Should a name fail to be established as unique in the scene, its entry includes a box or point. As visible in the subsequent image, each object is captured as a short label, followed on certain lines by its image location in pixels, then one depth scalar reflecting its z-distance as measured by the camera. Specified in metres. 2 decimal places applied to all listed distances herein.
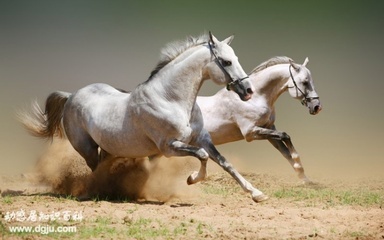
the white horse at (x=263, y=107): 15.65
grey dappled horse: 11.87
